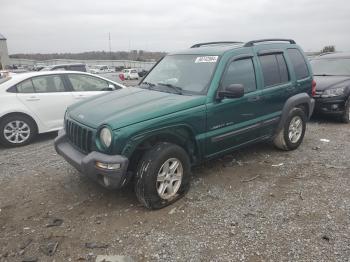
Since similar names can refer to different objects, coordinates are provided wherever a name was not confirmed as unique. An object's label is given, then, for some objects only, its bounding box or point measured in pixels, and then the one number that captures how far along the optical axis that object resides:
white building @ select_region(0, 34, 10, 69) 58.19
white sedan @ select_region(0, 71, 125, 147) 6.55
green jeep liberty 3.63
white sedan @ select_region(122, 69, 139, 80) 36.69
